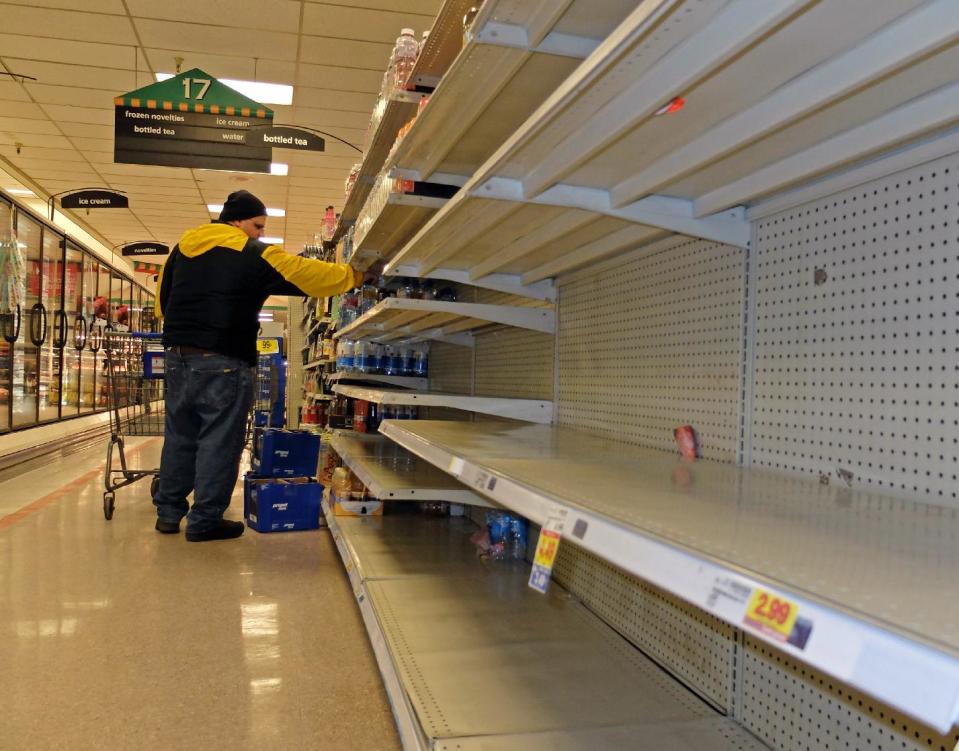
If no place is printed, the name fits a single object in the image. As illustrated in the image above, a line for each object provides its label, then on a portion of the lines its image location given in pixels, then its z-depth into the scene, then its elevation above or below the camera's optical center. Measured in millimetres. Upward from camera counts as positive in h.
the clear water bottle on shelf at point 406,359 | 5543 +48
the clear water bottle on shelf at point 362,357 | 5273 +56
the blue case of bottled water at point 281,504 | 4305 -849
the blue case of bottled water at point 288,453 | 4657 -586
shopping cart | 4684 -199
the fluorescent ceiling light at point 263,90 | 6602 +2504
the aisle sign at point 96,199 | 8586 +1854
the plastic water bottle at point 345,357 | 5359 +53
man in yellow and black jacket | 3998 +140
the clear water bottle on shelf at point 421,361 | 5441 +40
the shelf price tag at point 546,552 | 1098 -274
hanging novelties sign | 11969 +1803
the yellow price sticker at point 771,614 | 659 -220
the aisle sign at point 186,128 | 5848 +1860
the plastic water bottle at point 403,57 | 2951 +1283
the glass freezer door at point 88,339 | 11148 +261
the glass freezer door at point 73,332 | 10297 +356
